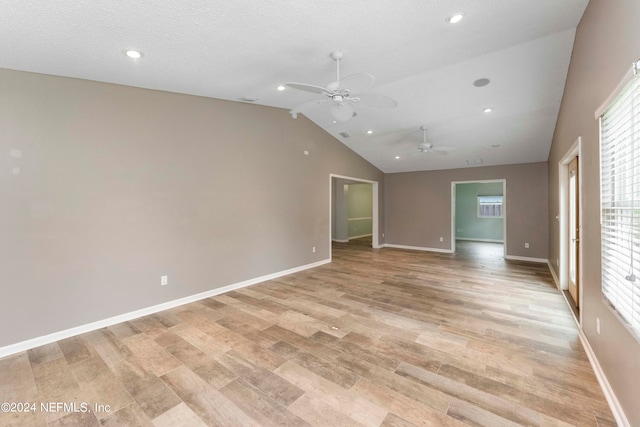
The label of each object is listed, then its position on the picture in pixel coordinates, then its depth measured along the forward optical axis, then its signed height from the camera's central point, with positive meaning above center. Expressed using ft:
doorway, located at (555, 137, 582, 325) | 11.98 -0.88
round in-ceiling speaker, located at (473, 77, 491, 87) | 12.61 +6.21
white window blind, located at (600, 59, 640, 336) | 4.99 +0.25
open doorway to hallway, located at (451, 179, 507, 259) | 32.71 -0.25
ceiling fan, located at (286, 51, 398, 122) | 8.61 +4.16
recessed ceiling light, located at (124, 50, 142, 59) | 8.39 +5.04
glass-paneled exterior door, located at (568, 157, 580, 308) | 11.97 -0.95
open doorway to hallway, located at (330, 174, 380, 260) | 31.91 +0.15
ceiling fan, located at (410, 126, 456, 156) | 16.91 +4.18
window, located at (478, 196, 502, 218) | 32.91 +0.80
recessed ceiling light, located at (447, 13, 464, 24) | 7.91 +5.79
